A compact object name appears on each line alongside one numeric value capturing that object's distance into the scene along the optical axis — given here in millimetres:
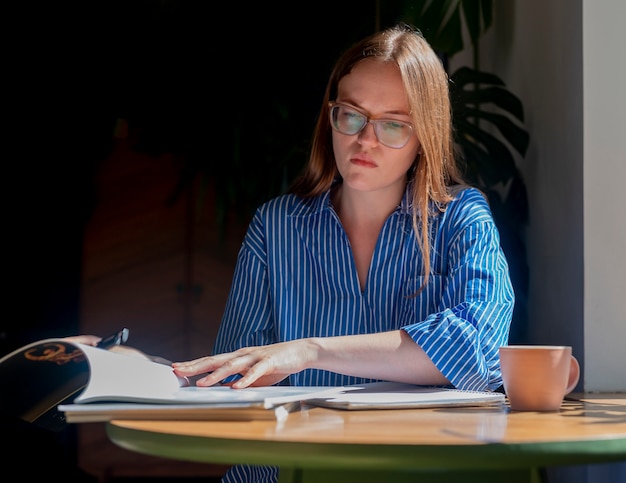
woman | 1667
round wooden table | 863
